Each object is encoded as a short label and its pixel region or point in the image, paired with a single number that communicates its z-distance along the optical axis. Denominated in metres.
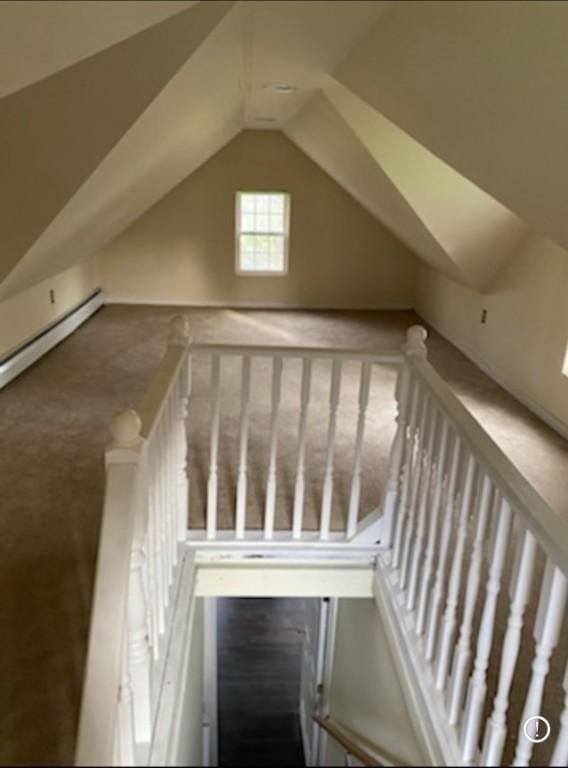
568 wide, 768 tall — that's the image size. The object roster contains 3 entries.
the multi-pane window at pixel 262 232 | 7.57
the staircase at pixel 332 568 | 1.38
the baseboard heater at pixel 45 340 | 4.60
